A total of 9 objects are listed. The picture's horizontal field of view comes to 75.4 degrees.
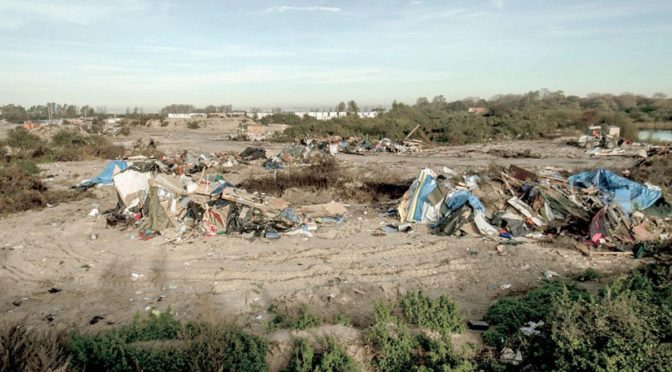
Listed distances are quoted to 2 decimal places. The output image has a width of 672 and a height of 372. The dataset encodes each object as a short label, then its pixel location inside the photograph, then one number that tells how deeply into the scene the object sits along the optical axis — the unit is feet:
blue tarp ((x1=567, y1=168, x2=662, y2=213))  27.91
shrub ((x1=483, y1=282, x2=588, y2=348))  13.26
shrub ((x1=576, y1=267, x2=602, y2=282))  19.71
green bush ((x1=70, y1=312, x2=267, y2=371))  11.12
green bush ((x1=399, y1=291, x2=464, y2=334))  13.89
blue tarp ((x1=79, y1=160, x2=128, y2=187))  42.20
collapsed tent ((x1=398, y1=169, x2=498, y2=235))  26.99
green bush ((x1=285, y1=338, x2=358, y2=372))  11.66
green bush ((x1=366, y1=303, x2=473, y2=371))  11.96
